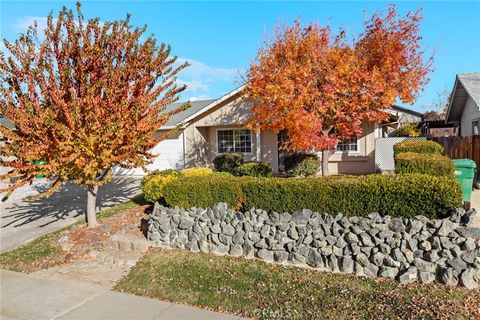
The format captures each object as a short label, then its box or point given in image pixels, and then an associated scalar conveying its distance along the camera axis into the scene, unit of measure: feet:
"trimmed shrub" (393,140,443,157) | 31.04
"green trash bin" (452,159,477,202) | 25.82
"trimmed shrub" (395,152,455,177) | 20.97
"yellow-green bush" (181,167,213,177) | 32.85
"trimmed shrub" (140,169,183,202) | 25.65
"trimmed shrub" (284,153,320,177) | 43.57
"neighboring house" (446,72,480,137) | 46.51
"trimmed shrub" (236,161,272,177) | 42.07
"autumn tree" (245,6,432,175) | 32.58
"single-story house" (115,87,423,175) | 46.68
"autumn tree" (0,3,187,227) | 20.36
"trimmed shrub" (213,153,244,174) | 47.78
